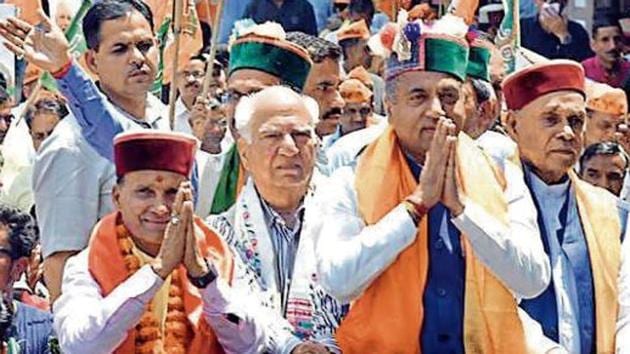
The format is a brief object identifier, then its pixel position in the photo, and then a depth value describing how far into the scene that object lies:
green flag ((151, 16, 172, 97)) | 9.60
